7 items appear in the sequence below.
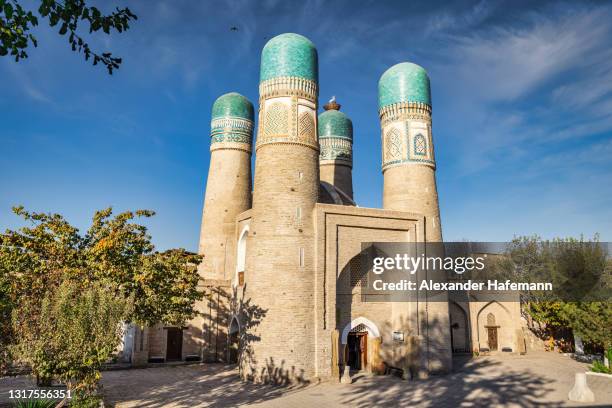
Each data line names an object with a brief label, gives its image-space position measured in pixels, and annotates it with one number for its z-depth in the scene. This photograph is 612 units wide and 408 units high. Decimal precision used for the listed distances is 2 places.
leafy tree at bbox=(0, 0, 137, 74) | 5.34
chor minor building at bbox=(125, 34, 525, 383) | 17.75
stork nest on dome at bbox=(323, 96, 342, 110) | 32.59
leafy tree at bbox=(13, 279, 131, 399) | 10.16
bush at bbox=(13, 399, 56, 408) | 11.28
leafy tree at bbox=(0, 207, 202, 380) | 11.55
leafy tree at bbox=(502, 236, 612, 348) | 21.91
